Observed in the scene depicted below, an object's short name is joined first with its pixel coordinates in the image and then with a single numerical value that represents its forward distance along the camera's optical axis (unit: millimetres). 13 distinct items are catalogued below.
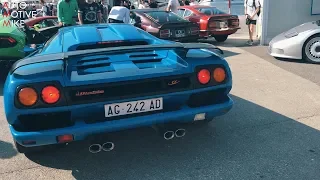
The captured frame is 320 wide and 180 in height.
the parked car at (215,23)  10039
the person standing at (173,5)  12211
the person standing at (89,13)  8336
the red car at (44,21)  10236
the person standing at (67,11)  7980
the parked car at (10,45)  6027
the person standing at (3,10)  14891
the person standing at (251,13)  9656
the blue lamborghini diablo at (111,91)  2518
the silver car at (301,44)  6871
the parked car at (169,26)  8461
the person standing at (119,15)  7248
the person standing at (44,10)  15823
